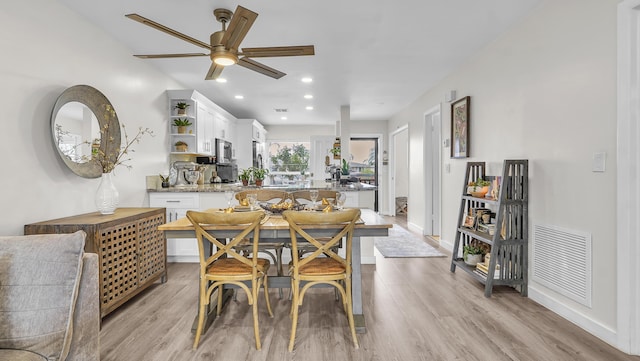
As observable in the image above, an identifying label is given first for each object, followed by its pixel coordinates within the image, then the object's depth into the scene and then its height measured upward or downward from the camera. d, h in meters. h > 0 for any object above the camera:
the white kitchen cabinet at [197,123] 4.52 +0.81
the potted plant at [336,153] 6.11 +0.41
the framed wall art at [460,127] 4.01 +0.59
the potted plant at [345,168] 5.59 +0.11
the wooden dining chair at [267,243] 2.90 -0.60
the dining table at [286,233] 2.23 -0.40
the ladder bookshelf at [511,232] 2.93 -0.53
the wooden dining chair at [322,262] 2.04 -0.55
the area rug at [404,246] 4.46 -1.07
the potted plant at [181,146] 4.60 +0.42
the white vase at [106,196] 2.79 -0.16
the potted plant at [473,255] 3.38 -0.84
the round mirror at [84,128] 2.64 +0.42
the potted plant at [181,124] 4.60 +0.73
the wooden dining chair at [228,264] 2.04 -0.56
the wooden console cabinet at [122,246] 2.38 -0.58
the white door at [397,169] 8.07 +0.13
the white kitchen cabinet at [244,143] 7.02 +0.69
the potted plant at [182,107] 4.52 +0.94
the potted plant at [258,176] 4.74 -0.01
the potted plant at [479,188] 3.39 -0.15
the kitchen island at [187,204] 4.08 -0.35
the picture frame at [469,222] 3.49 -0.52
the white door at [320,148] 8.48 +0.69
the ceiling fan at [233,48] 2.07 +0.95
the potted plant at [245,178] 4.68 -0.03
